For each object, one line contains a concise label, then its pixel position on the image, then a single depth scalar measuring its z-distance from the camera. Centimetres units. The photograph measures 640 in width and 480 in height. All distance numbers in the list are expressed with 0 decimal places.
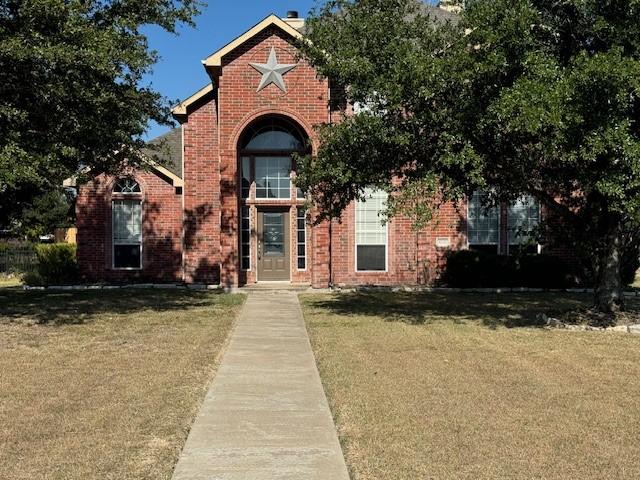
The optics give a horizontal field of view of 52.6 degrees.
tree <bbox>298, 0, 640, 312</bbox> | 896
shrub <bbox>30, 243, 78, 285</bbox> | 2122
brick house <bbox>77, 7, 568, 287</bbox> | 1833
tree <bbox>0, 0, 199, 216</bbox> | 1064
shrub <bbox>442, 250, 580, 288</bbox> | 1881
